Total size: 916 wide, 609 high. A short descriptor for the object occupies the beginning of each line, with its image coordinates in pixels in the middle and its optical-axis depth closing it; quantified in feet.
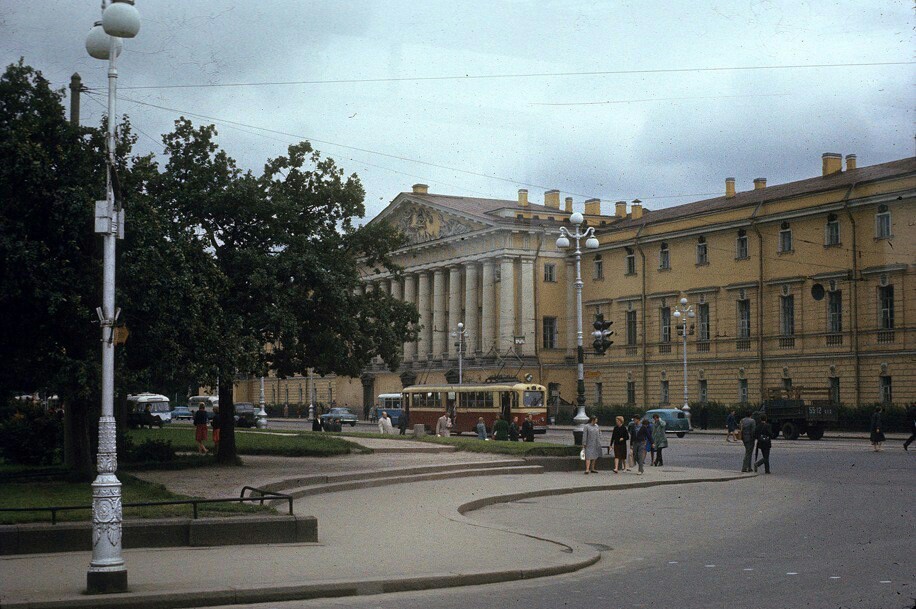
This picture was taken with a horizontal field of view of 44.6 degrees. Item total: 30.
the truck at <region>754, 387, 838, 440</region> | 174.70
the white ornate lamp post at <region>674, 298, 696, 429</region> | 223.10
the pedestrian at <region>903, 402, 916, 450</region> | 130.72
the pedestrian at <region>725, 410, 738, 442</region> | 176.84
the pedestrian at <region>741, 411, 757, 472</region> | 102.06
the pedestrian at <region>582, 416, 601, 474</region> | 101.40
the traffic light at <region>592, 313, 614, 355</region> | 111.86
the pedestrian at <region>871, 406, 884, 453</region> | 131.23
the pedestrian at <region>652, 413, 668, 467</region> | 111.75
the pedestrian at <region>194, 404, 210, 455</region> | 122.71
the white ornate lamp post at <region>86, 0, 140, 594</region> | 37.40
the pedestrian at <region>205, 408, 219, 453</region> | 108.73
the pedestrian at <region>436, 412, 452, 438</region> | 158.81
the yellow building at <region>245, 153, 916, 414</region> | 196.54
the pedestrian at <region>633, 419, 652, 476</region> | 100.99
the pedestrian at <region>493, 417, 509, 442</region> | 142.61
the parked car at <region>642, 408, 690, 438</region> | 197.98
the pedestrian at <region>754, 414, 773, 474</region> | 99.45
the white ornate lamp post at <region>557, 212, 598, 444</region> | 112.68
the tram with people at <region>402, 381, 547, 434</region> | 191.62
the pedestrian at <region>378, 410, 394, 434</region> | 176.14
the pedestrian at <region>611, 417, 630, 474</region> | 102.42
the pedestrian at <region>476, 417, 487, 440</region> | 151.29
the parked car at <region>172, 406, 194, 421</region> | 317.22
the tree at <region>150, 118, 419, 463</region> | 93.97
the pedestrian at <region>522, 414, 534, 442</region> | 143.13
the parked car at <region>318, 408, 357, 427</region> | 274.54
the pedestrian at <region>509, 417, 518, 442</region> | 148.56
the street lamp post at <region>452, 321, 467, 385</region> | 260.01
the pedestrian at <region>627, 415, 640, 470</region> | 103.81
